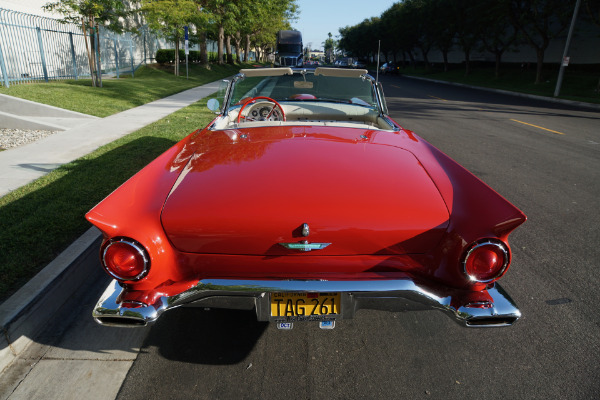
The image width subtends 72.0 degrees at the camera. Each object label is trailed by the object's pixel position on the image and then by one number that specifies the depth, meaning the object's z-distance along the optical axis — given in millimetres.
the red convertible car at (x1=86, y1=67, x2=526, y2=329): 1856
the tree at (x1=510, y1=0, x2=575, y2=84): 21562
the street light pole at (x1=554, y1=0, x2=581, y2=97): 17916
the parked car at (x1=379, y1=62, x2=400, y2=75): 42944
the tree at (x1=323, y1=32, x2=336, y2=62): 161750
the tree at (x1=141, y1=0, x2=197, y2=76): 19344
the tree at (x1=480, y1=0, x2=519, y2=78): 25688
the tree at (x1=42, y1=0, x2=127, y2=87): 13156
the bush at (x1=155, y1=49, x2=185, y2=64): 26969
